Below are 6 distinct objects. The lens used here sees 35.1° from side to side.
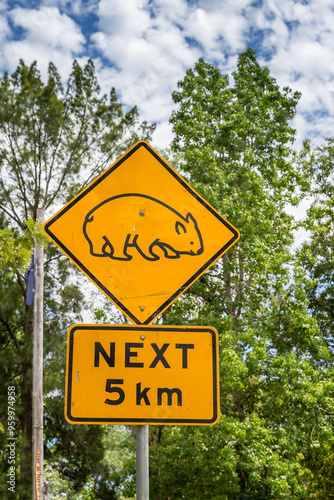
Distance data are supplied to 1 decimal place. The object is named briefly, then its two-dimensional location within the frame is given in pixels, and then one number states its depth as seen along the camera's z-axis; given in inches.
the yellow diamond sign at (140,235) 81.8
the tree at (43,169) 542.0
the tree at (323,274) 536.9
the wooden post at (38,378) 412.8
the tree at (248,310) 468.8
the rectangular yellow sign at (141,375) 77.5
